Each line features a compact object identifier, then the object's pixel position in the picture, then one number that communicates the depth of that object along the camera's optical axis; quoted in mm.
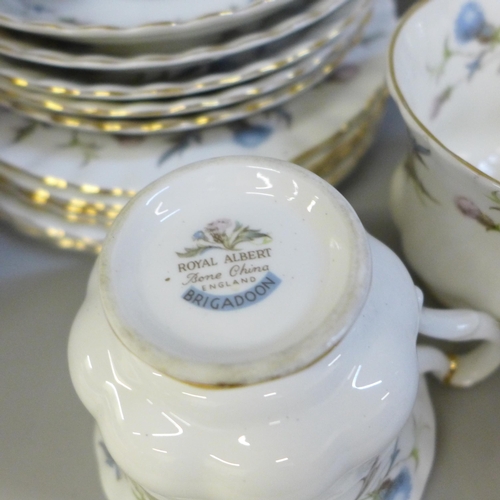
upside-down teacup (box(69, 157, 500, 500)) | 173
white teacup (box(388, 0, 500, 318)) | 204
